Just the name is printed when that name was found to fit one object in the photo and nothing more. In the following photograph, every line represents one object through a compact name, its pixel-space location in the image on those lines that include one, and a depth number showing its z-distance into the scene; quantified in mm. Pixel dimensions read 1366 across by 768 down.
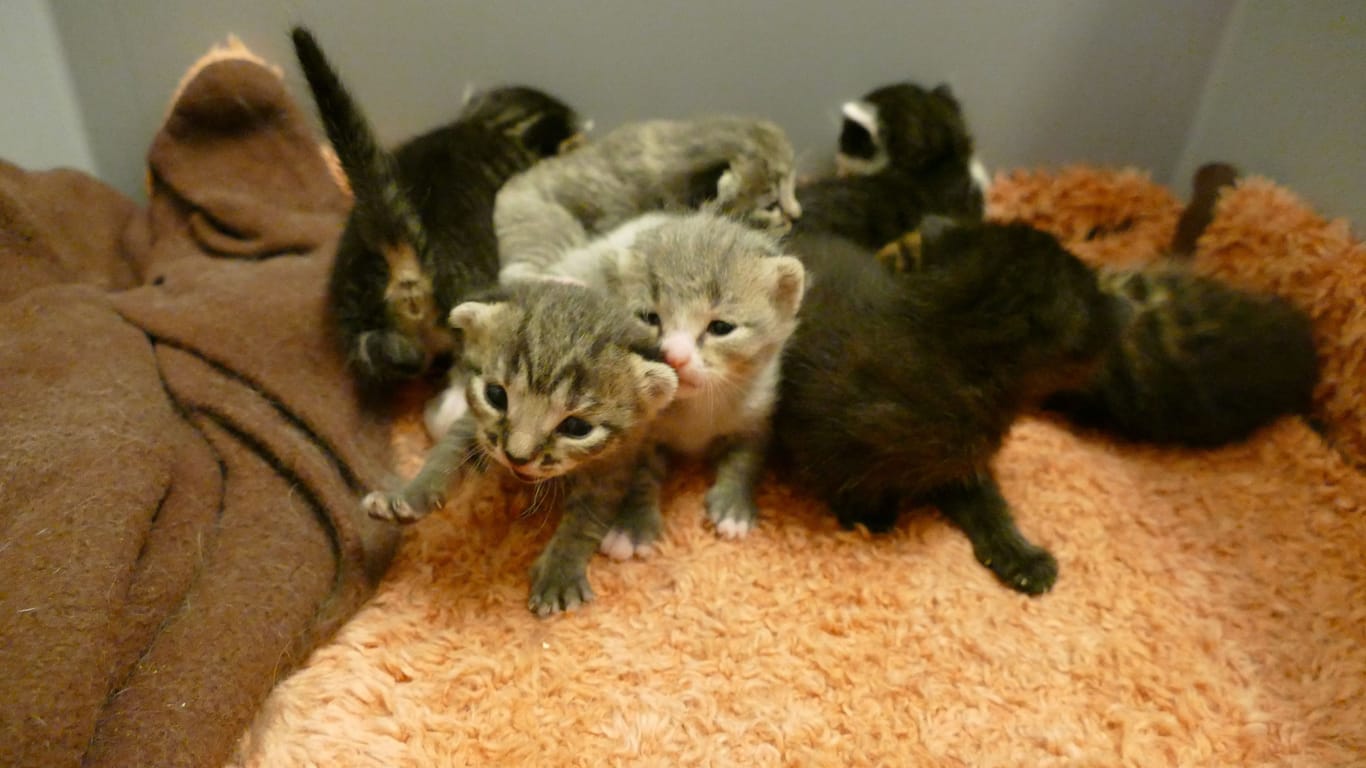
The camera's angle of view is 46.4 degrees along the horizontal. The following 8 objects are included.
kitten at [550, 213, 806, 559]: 433
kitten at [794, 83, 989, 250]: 520
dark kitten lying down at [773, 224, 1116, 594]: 435
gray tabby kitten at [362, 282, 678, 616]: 404
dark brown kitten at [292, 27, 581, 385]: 432
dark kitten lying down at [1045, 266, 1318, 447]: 483
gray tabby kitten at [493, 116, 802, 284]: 492
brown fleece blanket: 379
